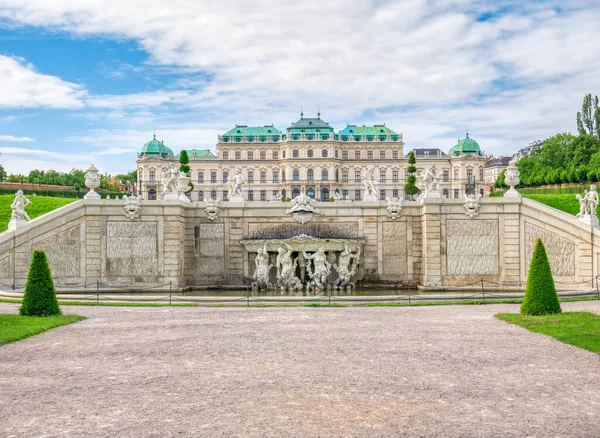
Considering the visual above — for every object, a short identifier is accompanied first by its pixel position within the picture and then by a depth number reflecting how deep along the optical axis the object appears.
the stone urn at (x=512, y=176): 26.44
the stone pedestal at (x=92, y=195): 26.27
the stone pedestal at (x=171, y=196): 26.20
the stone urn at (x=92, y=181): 26.30
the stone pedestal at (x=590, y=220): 25.28
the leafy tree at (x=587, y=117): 77.06
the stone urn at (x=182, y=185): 28.19
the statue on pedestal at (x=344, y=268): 25.68
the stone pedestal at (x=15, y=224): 24.73
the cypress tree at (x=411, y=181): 75.06
